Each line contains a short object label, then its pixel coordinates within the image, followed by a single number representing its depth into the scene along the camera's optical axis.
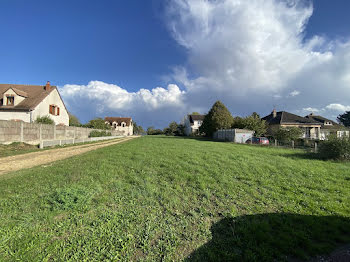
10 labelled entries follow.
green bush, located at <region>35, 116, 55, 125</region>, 19.14
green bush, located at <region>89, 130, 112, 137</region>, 26.07
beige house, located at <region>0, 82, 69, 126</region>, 19.48
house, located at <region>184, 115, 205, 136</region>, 56.16
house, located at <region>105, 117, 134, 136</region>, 66.31
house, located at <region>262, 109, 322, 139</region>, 33.28
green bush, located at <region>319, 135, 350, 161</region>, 9.20
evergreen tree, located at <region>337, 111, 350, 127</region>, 51.77
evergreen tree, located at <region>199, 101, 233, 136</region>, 32.19
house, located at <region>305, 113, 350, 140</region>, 33.44
